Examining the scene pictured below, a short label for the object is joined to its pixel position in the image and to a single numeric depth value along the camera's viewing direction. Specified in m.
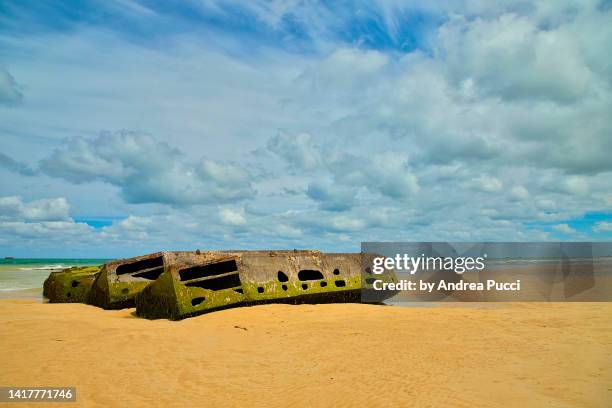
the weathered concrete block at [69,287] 14.67
